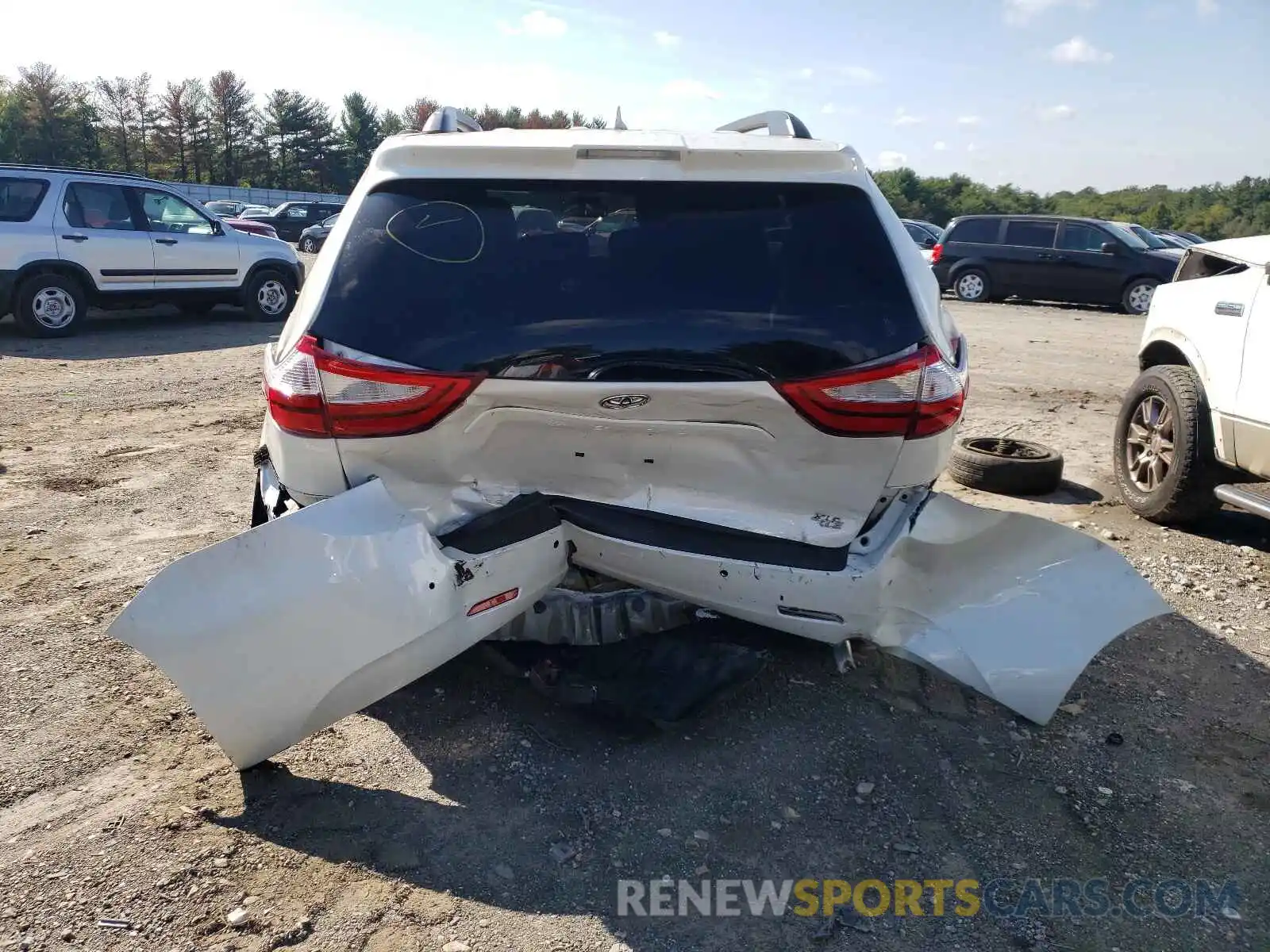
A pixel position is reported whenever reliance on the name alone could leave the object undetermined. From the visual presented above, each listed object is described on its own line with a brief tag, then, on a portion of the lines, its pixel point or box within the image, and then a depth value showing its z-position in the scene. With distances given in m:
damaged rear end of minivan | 2.66
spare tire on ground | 5.78
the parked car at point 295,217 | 29.95
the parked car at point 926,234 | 23.20
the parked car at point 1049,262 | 17.56
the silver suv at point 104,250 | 10.63
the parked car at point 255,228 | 21.69
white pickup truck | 4.51
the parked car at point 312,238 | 26.58
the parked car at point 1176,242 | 18.59
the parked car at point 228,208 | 32.72
